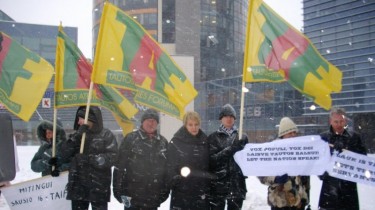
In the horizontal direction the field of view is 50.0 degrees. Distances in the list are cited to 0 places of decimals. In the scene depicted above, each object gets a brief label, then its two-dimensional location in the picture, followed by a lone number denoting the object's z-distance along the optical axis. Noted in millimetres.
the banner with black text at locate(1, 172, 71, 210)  5297
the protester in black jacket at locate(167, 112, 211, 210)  5230
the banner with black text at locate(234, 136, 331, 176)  5098
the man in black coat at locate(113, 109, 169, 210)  5238
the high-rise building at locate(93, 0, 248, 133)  57281
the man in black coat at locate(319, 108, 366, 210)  5148
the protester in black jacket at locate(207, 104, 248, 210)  5480
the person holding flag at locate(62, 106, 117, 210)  5219
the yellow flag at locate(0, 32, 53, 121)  5801
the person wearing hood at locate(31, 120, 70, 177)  5793
